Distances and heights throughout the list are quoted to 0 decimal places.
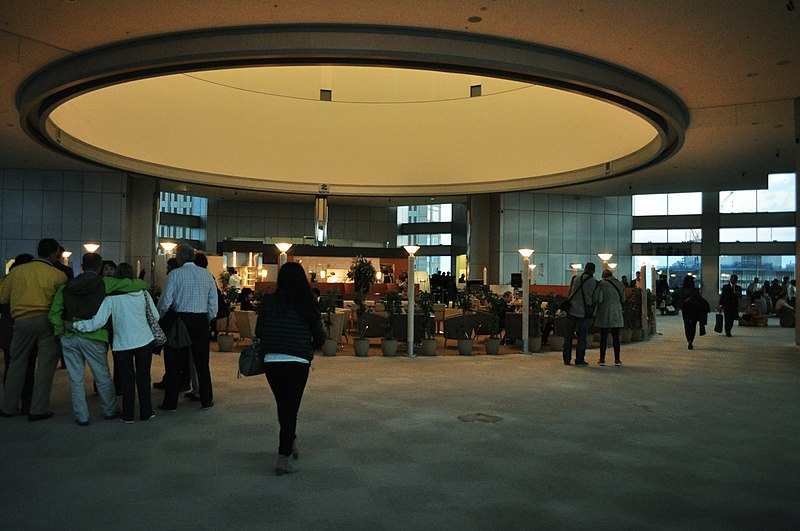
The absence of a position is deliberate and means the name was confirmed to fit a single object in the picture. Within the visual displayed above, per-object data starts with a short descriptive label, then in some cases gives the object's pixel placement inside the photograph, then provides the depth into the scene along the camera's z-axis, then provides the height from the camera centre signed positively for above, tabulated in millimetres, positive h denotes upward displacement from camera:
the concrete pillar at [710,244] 29203 +1866
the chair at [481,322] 13227 -831
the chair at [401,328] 12101 -897
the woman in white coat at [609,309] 10172 -414
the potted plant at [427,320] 11117 -700
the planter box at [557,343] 12219 -1158
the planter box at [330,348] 10891 -1155
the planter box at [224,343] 11289 -1138
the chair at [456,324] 12391 -827
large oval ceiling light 9383 +4077
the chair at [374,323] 12695 -854
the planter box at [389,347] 10969 -1136
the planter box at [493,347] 11359 -1157
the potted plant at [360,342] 10906 -1048
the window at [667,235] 30078 +2333
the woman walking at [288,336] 4152 -369
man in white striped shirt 6250 -304
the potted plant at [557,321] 12242 -747
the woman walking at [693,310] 12438 -513
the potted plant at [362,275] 19484 +193
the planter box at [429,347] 11102 -1141
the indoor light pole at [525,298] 11523 -289
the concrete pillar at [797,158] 12406 +2516
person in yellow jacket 5738 -439
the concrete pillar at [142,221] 23297 +2129
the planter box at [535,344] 11945 -1152
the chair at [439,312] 14156 -675
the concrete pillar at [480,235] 27047 +2009
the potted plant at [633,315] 13836 -691
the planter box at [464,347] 11320 -1158
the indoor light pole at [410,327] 10969 -794
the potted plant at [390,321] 10984 -722
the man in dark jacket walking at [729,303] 15680 -471
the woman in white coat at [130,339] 5668 -542
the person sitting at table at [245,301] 12891 -429
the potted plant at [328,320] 10914 -681
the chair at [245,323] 11578 -789
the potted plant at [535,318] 12391 -693
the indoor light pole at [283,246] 11588 +629
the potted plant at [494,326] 11367 -800
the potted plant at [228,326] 11297 -883
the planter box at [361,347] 10898 -1133
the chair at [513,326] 12609 -878
